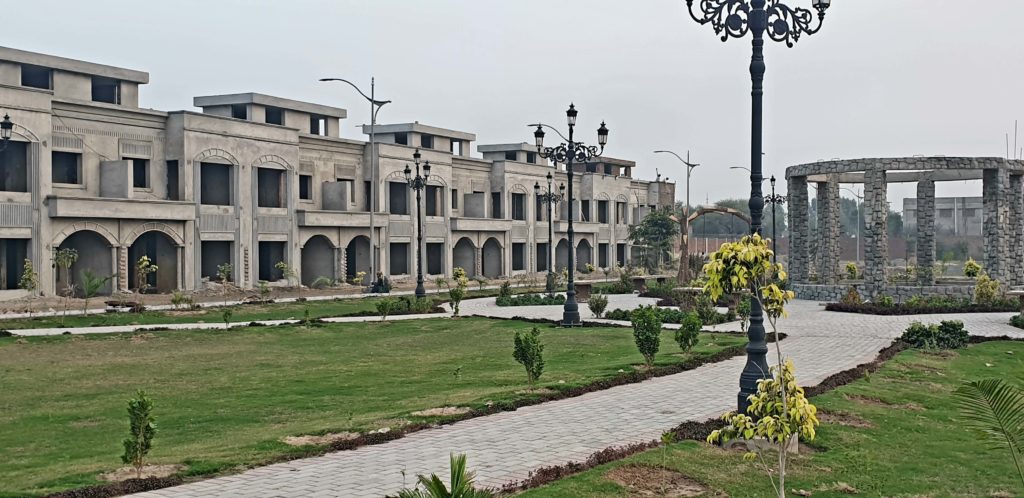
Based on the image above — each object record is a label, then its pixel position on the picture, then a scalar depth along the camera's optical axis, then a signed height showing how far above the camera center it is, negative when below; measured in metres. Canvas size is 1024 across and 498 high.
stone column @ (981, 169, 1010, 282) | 36.94 +0.97
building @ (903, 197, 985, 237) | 67.88 +2.95
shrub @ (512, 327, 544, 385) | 15.76 -1.68
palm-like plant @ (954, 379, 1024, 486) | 7.08 -1.20
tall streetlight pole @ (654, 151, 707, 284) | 43.84 -0.69
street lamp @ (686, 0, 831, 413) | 11.59 +2.76
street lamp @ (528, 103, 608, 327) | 27.09 +3.02
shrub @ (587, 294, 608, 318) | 30.58 -1.71
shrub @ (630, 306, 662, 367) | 17.84 -1.52
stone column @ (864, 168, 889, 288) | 36.00 +0.79
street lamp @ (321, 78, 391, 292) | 44.36 +4.33
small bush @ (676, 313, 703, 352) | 19.67 -1.70
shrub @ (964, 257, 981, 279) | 42.09 -0.88
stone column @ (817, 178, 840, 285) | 40.34 +0.79
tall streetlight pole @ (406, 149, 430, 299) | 38.56 +1.70
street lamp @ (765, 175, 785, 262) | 61.12 +3.38
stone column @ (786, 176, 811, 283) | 40.16 +1.21
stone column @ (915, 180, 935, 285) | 39.66 +1.01
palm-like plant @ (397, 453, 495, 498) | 5.68 -1.41
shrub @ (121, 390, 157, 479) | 9.80 -1.85
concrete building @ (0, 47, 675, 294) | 37.03 +3.21
